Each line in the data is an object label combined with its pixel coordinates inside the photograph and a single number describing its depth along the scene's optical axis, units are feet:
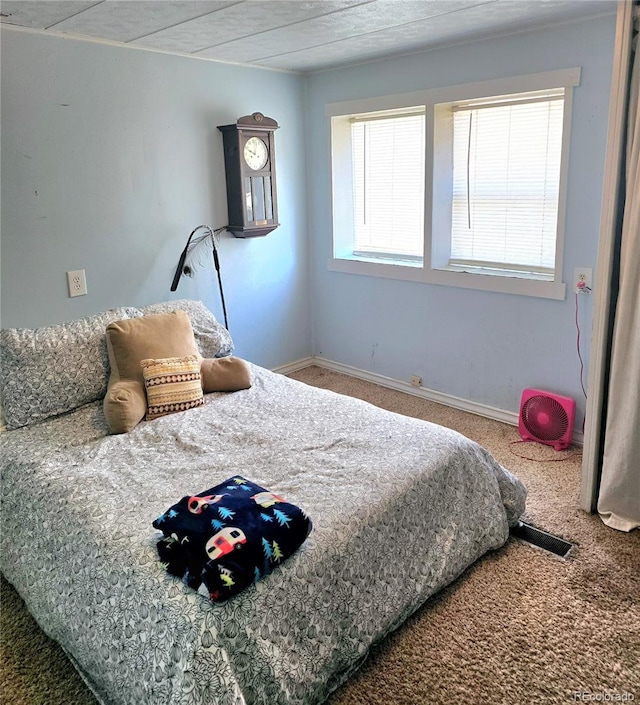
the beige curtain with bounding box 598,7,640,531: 7.55
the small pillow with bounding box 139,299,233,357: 10.15
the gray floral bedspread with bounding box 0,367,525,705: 5.19
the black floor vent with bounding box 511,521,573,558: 7.99
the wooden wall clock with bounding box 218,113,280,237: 11.93
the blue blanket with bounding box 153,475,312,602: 5.18
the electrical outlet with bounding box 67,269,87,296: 10.34
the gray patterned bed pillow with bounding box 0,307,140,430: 8.45
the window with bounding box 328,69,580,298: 10.62
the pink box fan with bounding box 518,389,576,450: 10.64
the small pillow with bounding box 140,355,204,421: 8.66
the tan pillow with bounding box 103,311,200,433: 8.25
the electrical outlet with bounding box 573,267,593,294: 10.14
